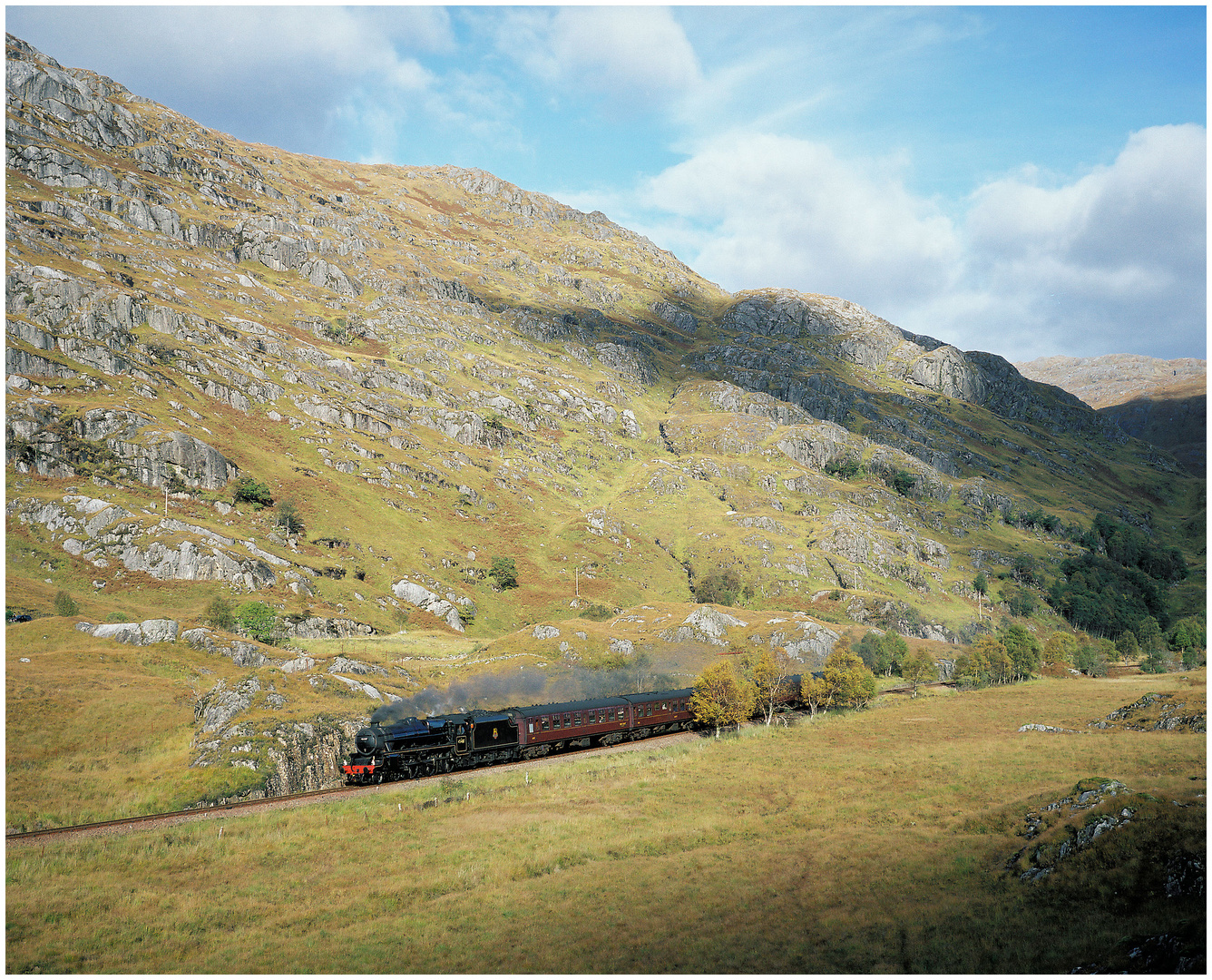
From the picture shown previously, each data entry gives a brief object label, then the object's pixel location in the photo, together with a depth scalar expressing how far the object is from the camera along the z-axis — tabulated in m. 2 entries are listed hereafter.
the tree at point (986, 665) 92.12
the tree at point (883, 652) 97.31
